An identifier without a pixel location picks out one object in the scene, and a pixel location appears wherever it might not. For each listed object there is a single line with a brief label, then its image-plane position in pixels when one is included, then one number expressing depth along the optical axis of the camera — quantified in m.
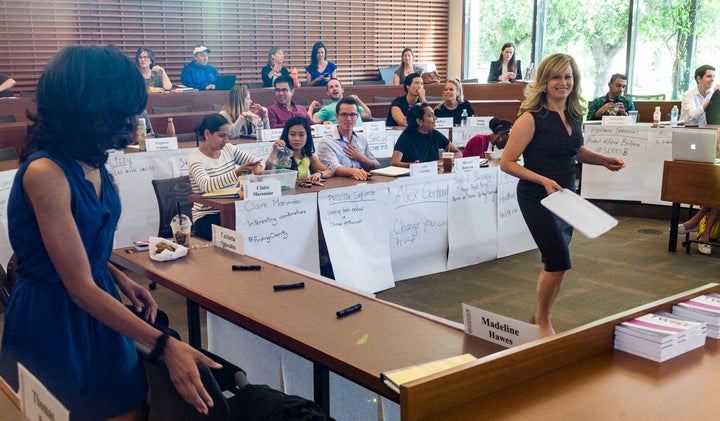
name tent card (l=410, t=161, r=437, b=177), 4.57
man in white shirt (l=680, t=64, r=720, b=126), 7.15
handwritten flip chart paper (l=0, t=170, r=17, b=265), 4.12
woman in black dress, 3.21
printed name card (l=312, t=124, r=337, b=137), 6.17
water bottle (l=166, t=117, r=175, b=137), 5.70
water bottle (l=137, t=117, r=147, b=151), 5.22
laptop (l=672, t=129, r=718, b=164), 5.21
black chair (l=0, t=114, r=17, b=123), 6.33
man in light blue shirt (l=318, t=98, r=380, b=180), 4.75
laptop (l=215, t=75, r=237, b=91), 8.02
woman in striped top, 4.04
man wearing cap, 9.16
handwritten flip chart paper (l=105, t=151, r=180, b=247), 5.05
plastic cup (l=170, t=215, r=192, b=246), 2.93
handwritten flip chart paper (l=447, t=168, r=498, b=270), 4.88
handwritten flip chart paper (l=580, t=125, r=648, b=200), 6.77
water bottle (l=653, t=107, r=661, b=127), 6.82
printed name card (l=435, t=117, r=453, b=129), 6.80
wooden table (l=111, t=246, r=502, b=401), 1.81
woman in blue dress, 1.36
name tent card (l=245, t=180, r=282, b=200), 3.81
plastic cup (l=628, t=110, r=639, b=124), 6.93
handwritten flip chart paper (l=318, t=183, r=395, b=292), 4.19
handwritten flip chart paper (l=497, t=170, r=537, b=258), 5.17
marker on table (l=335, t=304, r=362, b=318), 2.12
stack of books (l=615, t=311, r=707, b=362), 1.61
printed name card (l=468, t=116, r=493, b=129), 6.94
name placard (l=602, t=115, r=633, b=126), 6.87
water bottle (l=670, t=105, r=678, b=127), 6.82
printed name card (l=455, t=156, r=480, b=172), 4.84
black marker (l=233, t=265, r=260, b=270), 2.64
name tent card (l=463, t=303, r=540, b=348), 1.77
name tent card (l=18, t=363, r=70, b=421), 1.12
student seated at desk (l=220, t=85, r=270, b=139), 6.00
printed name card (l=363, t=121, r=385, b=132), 6.48
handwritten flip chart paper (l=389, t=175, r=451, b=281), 4.56
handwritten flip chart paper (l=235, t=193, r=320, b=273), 3.83
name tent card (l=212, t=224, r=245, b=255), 2.88
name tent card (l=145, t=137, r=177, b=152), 5.18
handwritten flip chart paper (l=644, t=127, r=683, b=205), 6.59
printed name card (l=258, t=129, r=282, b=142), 5.72
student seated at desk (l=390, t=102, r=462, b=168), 4.96
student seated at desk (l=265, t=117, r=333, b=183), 4.37
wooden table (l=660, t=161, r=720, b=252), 5.14
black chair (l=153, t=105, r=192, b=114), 7.24
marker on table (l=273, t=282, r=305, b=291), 2.39
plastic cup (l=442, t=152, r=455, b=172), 4.86
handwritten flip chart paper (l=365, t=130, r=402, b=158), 6.45
